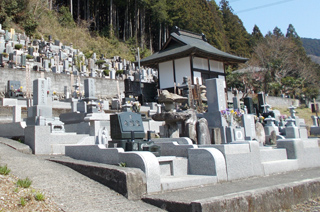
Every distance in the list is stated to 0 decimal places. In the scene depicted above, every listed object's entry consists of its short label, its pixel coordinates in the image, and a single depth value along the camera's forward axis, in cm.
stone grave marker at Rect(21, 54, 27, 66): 2405
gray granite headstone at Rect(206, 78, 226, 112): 1118
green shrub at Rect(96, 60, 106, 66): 3356
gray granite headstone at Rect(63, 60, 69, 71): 2769
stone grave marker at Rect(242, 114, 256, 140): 1261
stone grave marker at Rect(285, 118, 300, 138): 1377
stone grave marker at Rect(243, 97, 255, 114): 2014
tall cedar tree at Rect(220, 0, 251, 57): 5669
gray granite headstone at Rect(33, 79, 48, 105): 1163
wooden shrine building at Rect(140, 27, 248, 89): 2612
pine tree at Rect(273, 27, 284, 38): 7094
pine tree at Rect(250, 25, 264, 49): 6072
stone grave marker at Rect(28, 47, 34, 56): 2812
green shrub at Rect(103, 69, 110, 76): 3167
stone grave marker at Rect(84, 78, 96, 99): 1653
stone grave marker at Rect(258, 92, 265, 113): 2338
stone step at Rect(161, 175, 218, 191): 542
